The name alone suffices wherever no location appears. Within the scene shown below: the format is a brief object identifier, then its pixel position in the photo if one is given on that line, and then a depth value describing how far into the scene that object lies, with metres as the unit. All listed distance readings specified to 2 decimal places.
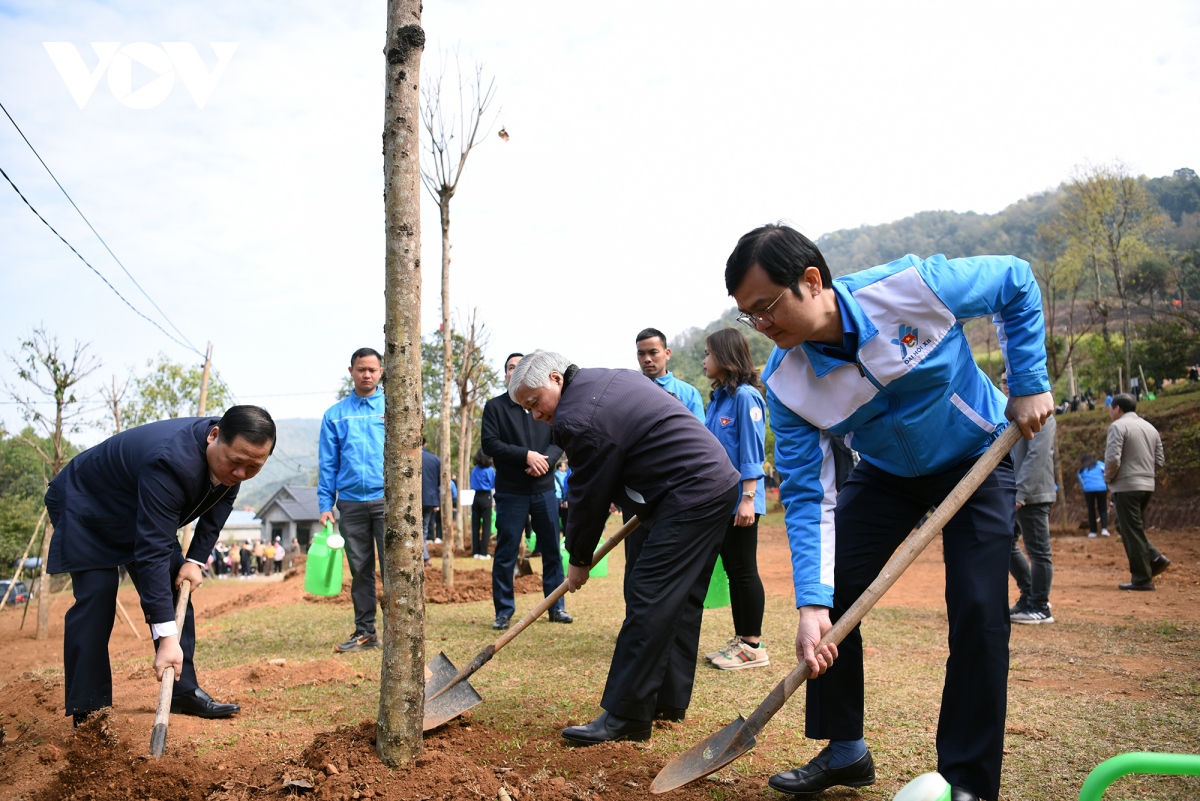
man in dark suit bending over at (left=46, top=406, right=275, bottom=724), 3.43
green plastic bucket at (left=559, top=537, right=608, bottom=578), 7.95
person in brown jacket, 7.95
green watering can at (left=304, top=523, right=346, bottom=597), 6.46
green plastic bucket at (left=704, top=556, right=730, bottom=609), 4.64
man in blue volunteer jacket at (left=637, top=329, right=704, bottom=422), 5.49
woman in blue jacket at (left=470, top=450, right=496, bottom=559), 13.63
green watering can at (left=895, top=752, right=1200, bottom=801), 1.30
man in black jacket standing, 6.20
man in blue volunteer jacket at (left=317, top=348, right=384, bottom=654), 5.74
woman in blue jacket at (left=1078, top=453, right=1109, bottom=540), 14.72
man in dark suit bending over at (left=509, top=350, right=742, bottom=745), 3.15
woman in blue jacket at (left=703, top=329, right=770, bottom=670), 4.58
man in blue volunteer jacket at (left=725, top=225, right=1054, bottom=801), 2.33
